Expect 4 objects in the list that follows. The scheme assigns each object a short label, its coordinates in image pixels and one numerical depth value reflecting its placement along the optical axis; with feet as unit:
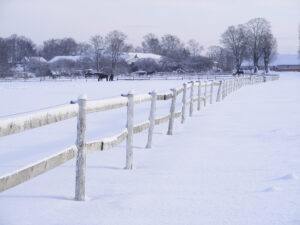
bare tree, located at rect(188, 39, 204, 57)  524.93
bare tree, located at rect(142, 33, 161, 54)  567.18
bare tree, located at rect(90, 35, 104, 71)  416.05
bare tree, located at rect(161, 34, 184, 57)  535.60
